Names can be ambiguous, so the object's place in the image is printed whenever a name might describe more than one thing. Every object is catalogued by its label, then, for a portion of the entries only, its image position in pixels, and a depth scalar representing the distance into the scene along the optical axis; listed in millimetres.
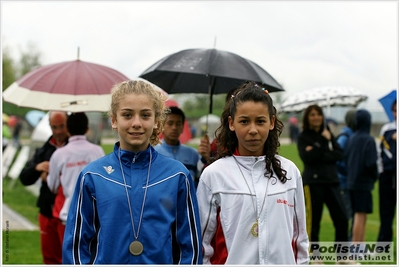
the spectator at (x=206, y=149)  6160
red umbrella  6547
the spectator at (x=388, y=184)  8734
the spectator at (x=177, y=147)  6441
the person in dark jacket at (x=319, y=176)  8094
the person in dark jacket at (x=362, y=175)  8742
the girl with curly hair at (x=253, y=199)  3926
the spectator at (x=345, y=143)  9414
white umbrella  8773
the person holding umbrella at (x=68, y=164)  6570
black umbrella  5812
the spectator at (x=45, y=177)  6957
